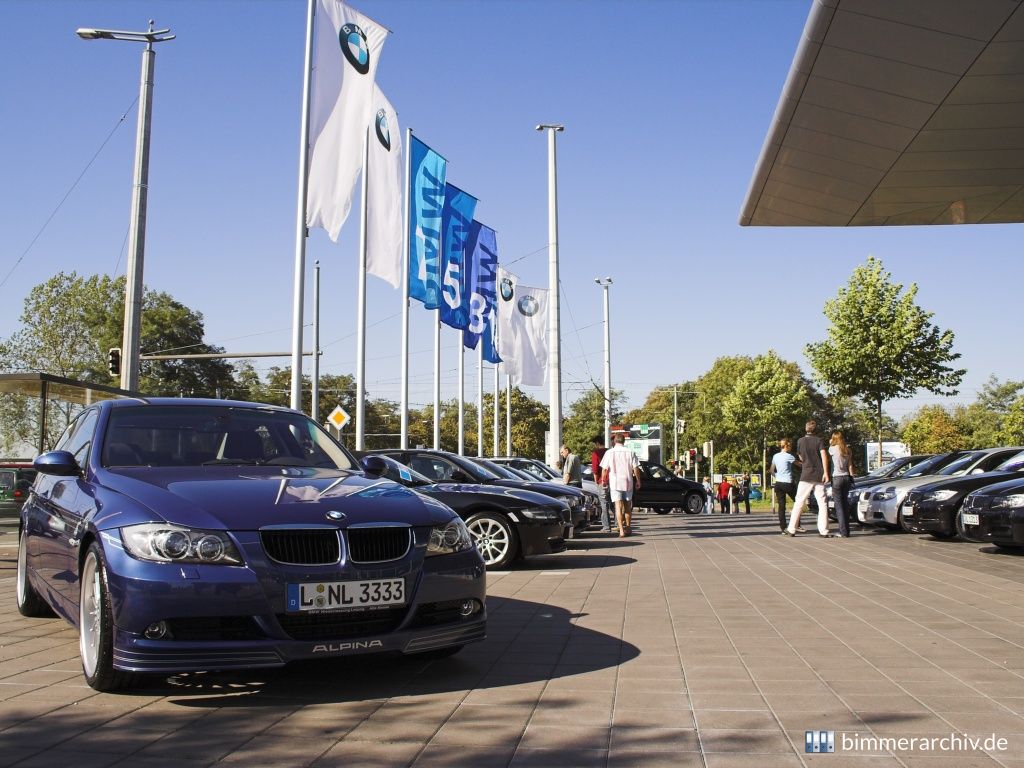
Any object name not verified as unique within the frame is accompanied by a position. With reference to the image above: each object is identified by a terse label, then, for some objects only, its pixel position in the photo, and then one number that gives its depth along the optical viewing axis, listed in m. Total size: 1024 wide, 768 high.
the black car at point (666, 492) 33.09
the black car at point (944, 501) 15.62
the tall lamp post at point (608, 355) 51.19
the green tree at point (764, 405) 75.50
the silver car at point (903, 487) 17.55
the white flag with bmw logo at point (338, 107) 17.21
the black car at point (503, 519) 11.70
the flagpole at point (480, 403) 41.11
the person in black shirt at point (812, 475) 17.58
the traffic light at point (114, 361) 20.51
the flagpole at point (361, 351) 23.33
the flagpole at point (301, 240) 17.06
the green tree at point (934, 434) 97.69
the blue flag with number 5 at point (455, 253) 25.59
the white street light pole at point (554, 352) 26.24
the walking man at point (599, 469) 20.06
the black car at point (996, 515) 12.21
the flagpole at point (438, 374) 31.73
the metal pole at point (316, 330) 31.03
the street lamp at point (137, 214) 17.83
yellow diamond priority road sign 26.05
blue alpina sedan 4.58
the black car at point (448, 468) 13.30
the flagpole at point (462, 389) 38.50
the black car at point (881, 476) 19.58
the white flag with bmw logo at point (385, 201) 21.56
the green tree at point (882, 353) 29.56
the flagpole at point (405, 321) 23.78
